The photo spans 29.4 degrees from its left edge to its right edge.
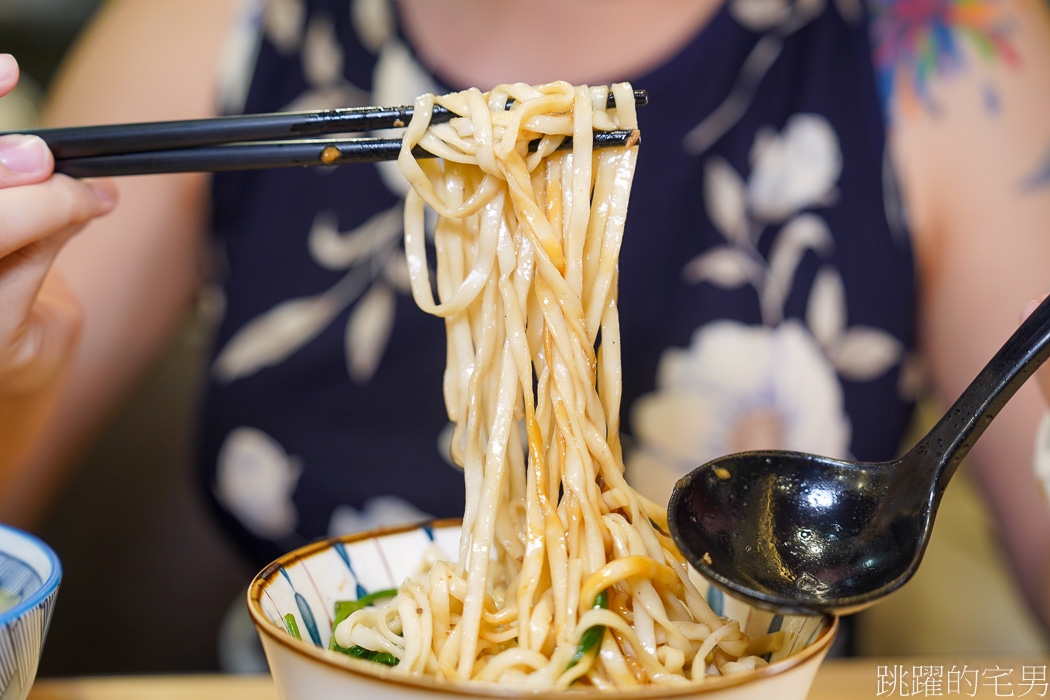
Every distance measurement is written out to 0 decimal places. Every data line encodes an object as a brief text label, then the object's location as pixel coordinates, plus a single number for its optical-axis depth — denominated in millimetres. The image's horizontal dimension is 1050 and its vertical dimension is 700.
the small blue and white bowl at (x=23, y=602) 454
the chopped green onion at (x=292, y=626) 477
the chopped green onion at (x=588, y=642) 476
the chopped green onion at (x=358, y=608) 487
